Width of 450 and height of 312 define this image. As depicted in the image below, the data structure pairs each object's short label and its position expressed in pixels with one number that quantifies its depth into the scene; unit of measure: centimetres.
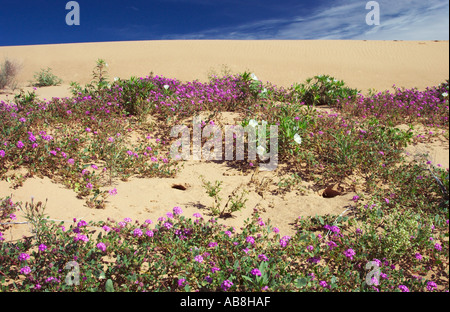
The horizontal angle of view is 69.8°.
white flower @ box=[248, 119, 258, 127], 543
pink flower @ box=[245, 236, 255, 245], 324
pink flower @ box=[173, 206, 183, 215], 358
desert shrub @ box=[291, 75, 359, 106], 834
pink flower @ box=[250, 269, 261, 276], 274
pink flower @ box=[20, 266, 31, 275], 273
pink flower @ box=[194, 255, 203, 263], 294
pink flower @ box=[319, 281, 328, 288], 282
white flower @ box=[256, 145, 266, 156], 511
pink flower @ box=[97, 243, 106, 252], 296
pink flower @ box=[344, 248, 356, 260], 316
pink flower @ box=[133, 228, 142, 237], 324
